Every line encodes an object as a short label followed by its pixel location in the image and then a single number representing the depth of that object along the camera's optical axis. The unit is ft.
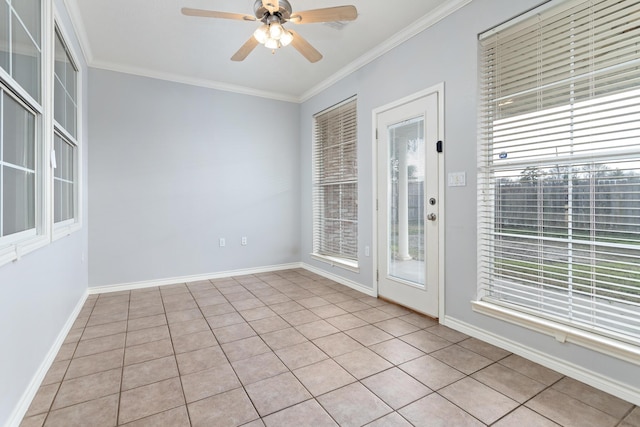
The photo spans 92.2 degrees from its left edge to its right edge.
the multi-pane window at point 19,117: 4.97
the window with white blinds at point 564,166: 5.74
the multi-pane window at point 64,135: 8.13
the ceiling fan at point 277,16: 6.61
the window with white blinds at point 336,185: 13.10
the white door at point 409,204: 9.15
